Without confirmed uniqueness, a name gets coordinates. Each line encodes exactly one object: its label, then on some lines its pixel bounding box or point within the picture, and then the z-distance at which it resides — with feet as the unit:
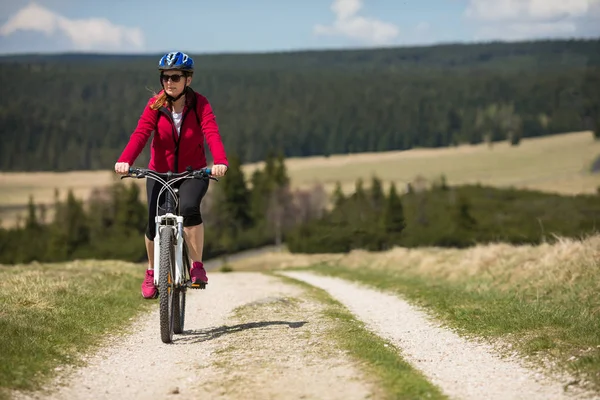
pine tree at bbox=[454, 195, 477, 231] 345.72
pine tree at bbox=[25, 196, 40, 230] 509.35
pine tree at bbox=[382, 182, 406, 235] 264.72
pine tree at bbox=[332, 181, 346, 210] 464.28
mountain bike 35.88
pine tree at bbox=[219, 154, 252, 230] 502.79
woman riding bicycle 36.52
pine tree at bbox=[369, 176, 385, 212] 429.38
